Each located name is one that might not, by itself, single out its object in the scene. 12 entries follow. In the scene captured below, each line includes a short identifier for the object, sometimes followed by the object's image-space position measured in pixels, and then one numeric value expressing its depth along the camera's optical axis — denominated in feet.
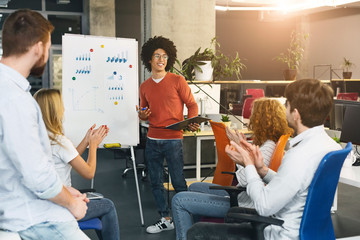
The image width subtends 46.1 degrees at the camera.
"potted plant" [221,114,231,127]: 16.77
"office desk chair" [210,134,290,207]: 8.58
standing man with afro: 12.12
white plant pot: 17.46
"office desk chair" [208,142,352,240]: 5.74
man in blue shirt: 4.57
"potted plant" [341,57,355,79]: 36.01
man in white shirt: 5.86
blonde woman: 7.54
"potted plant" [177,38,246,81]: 17.51
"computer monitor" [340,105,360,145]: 11.05
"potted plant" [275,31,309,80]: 23.57
